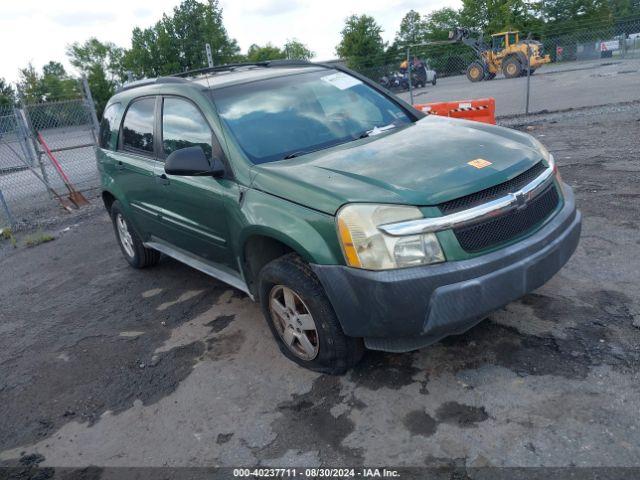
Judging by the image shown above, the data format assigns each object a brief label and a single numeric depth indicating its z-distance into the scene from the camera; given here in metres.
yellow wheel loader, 25.99
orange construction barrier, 10.01
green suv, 2.72
